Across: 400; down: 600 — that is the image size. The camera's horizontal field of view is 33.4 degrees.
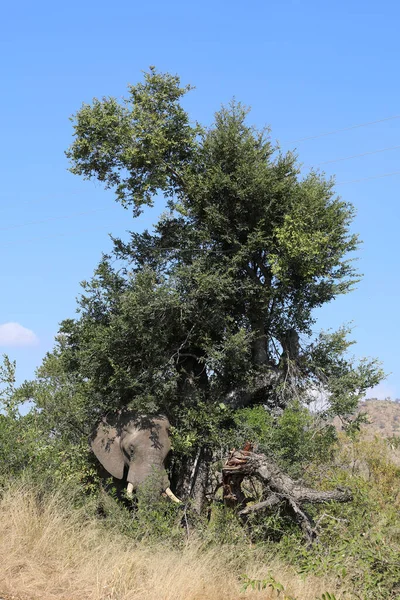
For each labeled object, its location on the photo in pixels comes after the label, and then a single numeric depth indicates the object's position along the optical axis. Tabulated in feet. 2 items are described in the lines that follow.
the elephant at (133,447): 46.14
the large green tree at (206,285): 49.01
